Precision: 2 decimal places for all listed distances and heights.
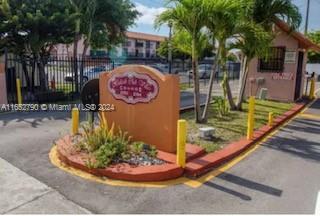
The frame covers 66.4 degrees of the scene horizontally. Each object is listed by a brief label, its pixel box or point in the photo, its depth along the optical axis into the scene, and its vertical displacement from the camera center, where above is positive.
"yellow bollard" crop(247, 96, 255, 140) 5.56 -1.05
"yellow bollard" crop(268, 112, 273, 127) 6.91 -1.30
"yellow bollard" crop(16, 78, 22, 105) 8.94 -1.02
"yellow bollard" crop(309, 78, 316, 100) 13.10 -0.80
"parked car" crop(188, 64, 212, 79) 22.46 +0.14
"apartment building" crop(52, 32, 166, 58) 58.35 +6.33
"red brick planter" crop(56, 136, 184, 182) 3.85 -1.62
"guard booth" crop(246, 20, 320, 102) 11.02 +0.22
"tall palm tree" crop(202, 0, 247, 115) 5.77 +1.32
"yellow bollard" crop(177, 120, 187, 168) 3.97 -1.19
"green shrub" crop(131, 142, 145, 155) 4.46 -1.43
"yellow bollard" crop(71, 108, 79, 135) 5.34 -1.18
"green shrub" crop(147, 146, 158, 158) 4.42 -1.49
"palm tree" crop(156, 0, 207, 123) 5.73 +1.26
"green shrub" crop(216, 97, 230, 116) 7.70 -1.07
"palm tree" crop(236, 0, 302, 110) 8.90 +2.16
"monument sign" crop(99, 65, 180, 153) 4.57 -0.64
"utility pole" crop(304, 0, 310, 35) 21.92 +4.83
